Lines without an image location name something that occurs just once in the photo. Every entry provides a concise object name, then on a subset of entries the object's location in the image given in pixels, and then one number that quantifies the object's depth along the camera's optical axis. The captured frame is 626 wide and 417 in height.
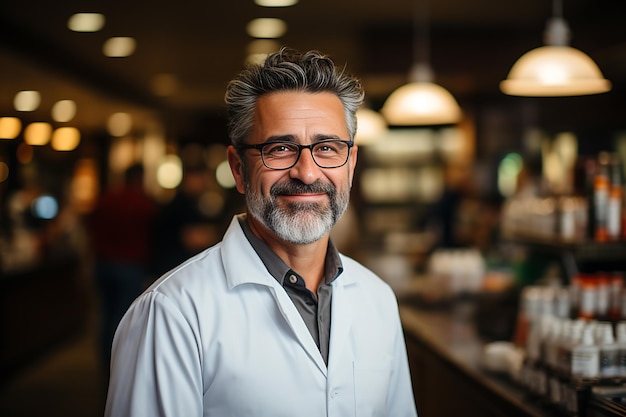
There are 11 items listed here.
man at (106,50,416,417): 1.82
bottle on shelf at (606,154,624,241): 3.62
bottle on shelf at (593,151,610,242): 3.64
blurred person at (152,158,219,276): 6.73
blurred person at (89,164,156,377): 6.67
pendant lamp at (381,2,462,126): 5.36
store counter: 3.15
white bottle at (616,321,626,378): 2.74
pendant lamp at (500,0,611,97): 3.74
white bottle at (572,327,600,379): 2.71
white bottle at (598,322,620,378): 2.74
